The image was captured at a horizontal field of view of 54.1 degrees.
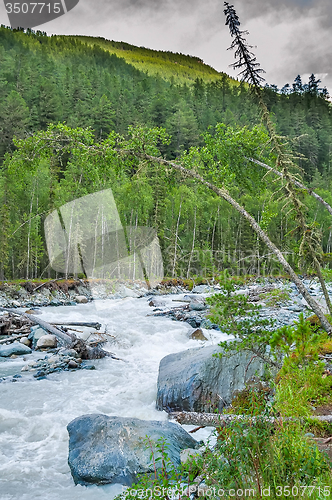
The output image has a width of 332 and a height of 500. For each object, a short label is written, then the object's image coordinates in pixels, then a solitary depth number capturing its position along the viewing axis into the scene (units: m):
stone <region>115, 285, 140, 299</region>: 28.48
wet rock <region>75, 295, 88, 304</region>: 24.44
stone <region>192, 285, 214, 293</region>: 30.22
